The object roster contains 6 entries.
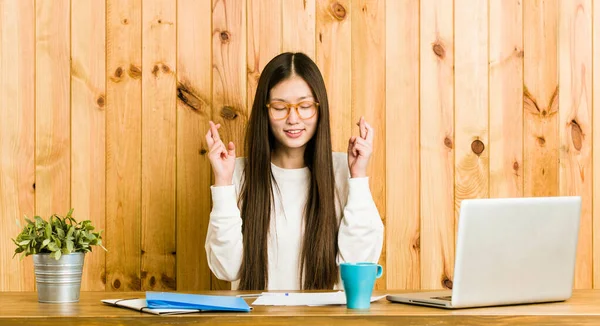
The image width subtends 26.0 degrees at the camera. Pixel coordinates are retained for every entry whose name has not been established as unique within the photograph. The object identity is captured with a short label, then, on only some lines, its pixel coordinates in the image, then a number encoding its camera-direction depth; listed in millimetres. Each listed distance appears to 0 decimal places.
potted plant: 2376
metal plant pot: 2377
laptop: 2244
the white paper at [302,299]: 2346
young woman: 2940
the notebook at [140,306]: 2227
